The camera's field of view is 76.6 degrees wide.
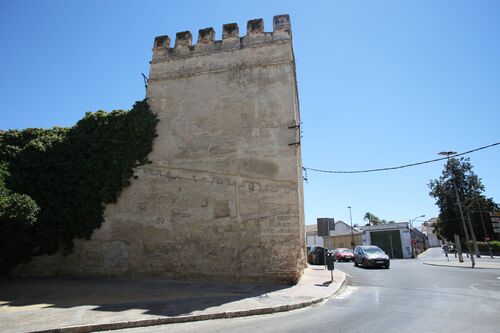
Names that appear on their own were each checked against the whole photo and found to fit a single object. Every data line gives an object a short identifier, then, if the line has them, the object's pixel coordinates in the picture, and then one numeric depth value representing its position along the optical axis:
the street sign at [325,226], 12.45
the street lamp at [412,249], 39.04
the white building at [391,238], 38.84
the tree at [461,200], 45.41
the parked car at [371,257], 18.67
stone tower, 10.82
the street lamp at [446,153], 21.14
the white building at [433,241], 96.06
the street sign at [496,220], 17.56
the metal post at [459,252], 23.78
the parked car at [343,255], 29.10
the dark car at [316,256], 21.47
